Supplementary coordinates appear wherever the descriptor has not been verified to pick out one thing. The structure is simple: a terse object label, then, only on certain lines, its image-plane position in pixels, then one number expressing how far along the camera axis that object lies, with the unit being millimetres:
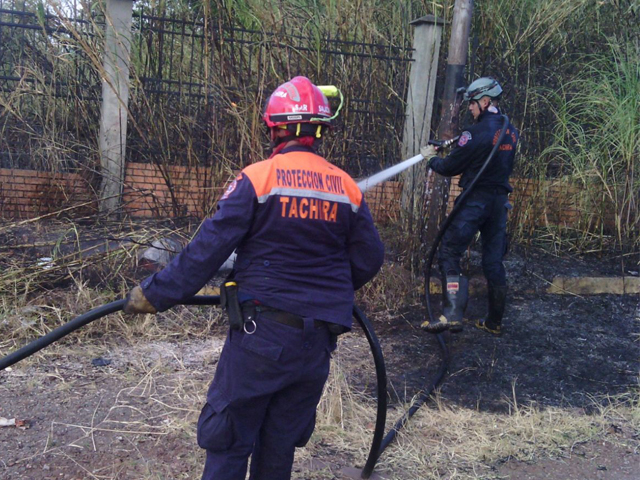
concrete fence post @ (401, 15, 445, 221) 7027
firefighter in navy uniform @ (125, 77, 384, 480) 2598
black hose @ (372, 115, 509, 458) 4273
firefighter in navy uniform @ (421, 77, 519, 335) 5527
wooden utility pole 6027
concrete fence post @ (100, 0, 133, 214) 6648
